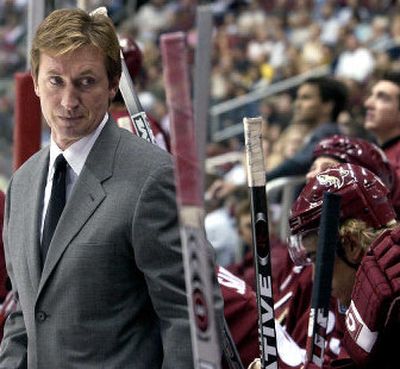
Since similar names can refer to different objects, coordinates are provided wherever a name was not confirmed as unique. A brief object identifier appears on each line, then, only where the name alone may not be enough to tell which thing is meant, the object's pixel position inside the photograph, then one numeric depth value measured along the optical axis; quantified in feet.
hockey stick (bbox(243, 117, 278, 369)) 19.89
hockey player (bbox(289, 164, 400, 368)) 20.56
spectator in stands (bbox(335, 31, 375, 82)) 84.84
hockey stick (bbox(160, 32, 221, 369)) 16.56
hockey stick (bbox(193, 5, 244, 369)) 18.08
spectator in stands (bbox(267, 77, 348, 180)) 49.69
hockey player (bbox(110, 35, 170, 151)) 31.85
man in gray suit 20.13
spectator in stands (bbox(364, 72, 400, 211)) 41.42
